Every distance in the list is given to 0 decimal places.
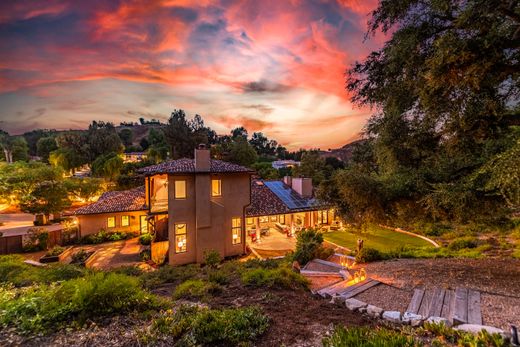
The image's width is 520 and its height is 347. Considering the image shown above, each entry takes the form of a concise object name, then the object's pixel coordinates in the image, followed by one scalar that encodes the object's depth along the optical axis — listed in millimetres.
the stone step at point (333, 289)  6981
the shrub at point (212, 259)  11784
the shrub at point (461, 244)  14945
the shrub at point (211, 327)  3996
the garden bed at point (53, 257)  14616
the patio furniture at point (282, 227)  20303
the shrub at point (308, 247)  11117
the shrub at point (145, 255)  14761
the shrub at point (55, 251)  14984
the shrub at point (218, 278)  7613
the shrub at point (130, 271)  9765
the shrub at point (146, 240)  17366
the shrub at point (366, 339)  3439
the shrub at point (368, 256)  11133
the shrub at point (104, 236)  18250
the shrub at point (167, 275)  8346
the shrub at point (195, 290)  6367
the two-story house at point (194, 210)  14461
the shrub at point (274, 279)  7145
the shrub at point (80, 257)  14500
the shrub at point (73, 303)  4512
